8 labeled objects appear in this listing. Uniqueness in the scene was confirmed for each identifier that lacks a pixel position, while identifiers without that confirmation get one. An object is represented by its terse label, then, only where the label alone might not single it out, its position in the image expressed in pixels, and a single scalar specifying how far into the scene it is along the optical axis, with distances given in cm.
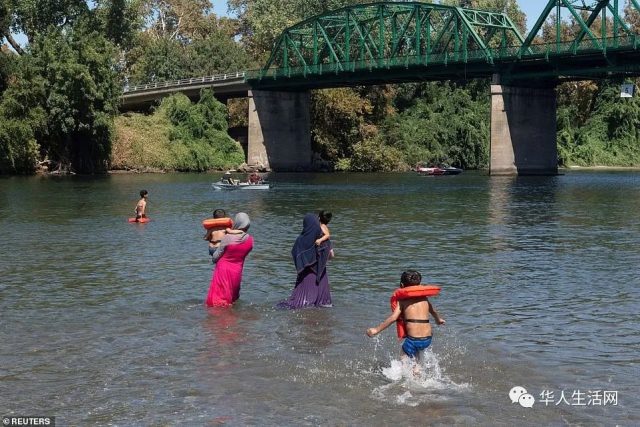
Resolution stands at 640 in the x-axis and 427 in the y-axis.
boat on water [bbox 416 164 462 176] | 9775
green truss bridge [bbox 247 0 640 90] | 8381
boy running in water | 1228
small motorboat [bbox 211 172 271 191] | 6334
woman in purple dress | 1695
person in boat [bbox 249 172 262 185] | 6481
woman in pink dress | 1702
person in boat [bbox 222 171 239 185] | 6360
